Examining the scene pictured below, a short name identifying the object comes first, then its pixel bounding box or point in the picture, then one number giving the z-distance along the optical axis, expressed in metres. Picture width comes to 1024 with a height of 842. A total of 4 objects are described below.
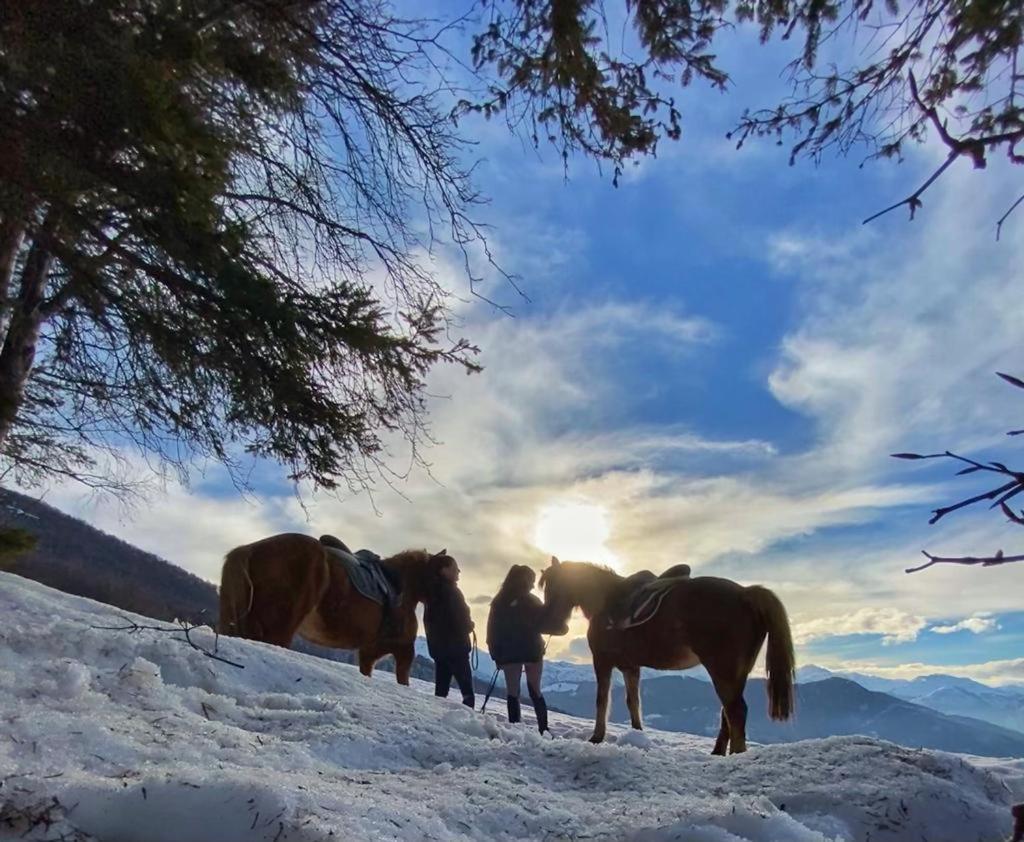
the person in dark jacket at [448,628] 8.98
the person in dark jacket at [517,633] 8.40
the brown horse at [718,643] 6.43
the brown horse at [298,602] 7.29
